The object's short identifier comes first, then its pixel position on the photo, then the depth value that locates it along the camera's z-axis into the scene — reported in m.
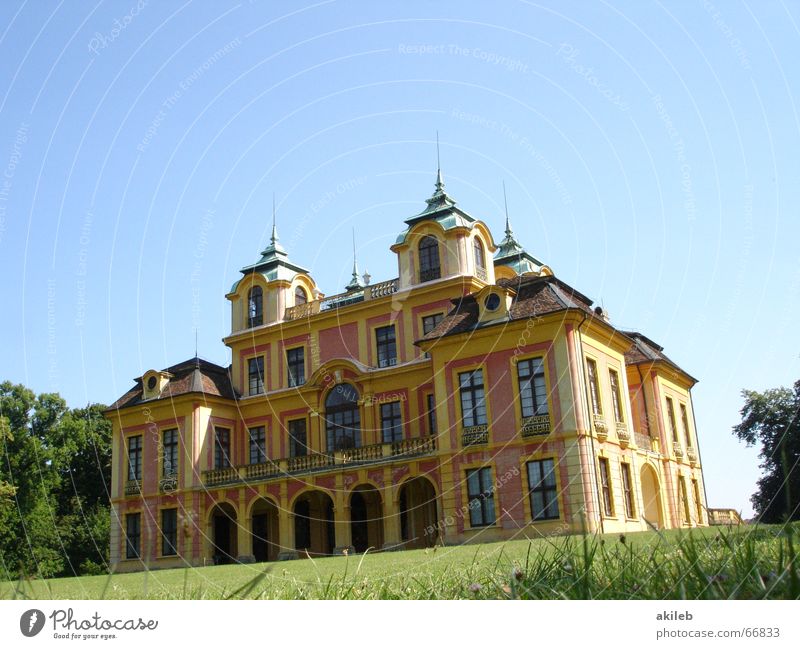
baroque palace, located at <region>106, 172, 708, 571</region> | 26.80
